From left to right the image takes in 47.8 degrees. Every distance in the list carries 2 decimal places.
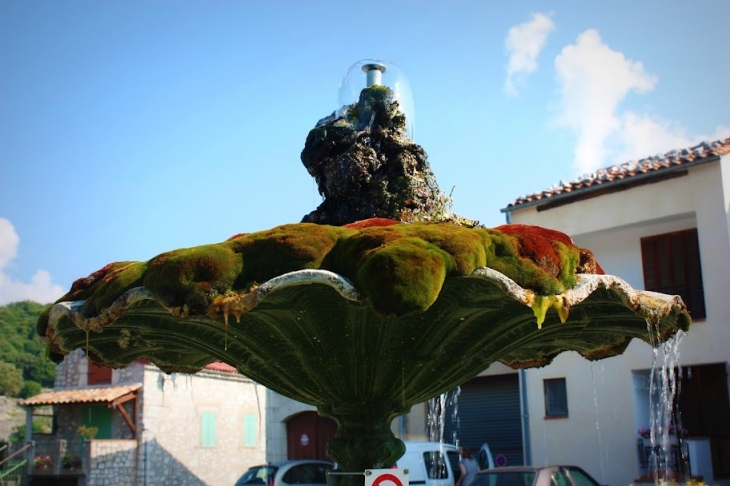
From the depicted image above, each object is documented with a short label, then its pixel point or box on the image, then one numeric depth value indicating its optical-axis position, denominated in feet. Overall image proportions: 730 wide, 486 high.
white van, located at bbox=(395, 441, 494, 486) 52.85
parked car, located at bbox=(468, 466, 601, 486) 40.55
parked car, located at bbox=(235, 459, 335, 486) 59.77
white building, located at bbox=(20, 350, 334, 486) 89.61
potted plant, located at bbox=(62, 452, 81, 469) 88.79
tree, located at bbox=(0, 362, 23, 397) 176.76
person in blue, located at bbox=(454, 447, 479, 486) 55.93
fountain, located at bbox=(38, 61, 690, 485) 18.90
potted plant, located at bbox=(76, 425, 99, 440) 91.61
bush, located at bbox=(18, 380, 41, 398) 174.91
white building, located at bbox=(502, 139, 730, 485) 58.03
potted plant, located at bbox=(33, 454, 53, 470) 90.99
